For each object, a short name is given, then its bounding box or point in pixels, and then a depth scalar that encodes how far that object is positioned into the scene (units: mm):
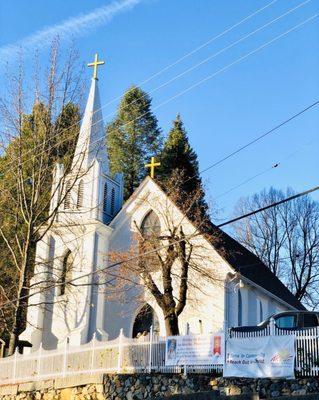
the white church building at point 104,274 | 29891
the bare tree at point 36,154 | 27953
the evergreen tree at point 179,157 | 48541
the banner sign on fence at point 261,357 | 16188
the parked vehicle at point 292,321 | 17859
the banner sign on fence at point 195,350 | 17984
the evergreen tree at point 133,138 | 53250
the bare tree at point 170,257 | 26281
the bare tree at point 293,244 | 50812
